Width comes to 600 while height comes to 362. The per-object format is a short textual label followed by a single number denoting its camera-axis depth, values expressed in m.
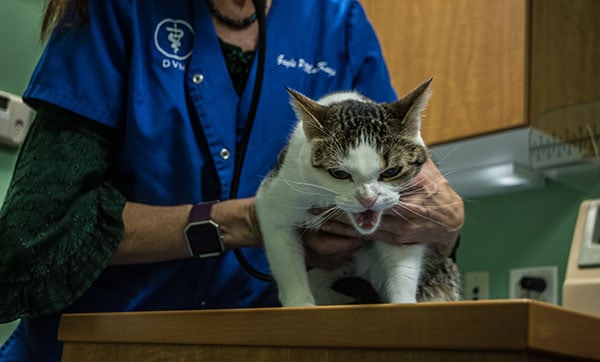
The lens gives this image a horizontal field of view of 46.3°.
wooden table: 0.48
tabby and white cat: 0.81
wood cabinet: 1.44
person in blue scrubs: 0.87
